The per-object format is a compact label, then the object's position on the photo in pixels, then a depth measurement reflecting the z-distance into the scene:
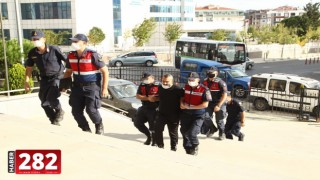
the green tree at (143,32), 43.75
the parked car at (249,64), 33.58
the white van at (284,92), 12.30
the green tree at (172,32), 45.47
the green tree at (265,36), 53.84
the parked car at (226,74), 17.08
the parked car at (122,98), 9.57
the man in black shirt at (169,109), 5.43
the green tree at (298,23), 72.53
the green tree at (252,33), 57.91
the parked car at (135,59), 32.81
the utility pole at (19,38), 13.43
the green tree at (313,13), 76.69
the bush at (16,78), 12.41
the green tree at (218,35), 46.84
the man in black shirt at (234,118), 7.60
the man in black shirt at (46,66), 5.00
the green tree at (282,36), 51.38
